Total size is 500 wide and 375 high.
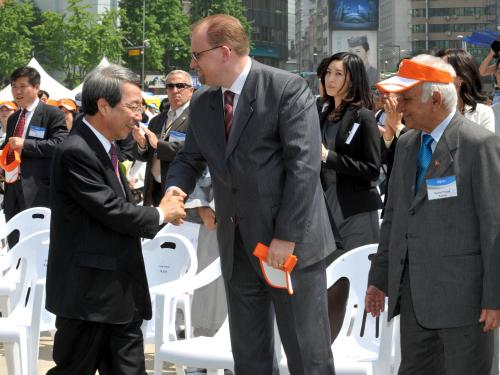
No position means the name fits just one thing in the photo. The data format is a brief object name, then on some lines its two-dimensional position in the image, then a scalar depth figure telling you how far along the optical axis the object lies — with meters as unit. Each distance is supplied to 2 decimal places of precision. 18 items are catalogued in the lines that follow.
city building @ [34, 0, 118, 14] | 94.38
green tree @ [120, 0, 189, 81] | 74.69
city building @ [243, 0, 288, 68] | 127.81
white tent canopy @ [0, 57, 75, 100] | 29.99
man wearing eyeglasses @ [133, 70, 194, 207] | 7.25
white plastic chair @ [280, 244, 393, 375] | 4.95
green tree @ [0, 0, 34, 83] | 62.69
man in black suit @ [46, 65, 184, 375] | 4.23
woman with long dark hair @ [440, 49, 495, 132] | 5.14
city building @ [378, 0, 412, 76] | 187.62
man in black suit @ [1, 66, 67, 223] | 8.80
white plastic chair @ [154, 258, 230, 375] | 4.73
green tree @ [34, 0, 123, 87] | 58.78
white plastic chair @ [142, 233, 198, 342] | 5.72
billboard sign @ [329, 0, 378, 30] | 94.38
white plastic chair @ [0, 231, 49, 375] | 5.23
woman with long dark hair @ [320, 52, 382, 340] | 5.88
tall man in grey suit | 4.04
